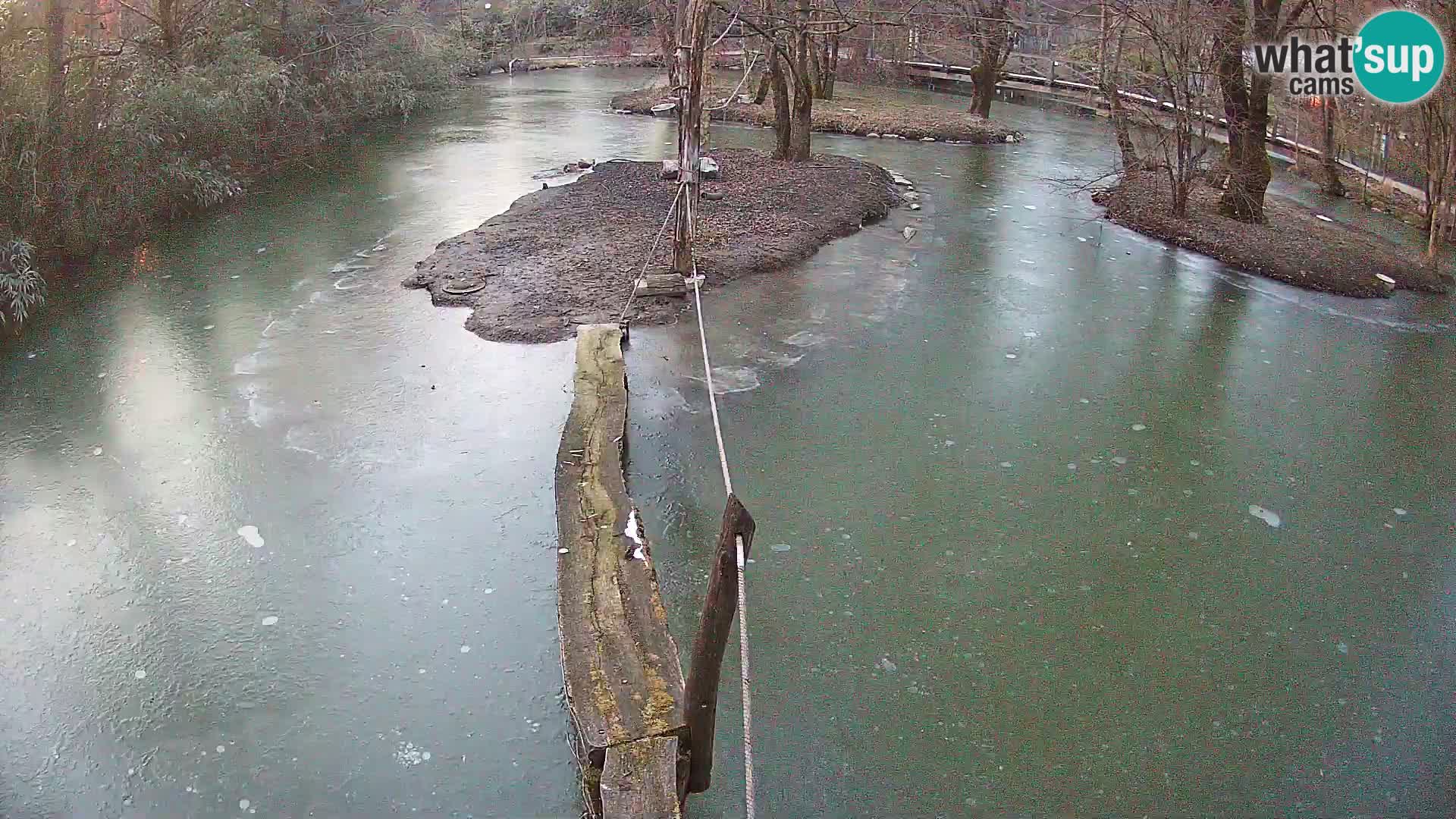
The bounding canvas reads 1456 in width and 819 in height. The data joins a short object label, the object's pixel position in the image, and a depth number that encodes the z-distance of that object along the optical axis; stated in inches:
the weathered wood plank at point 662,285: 350.9
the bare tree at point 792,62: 489.4
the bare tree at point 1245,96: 434.3
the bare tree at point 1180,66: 434.0
